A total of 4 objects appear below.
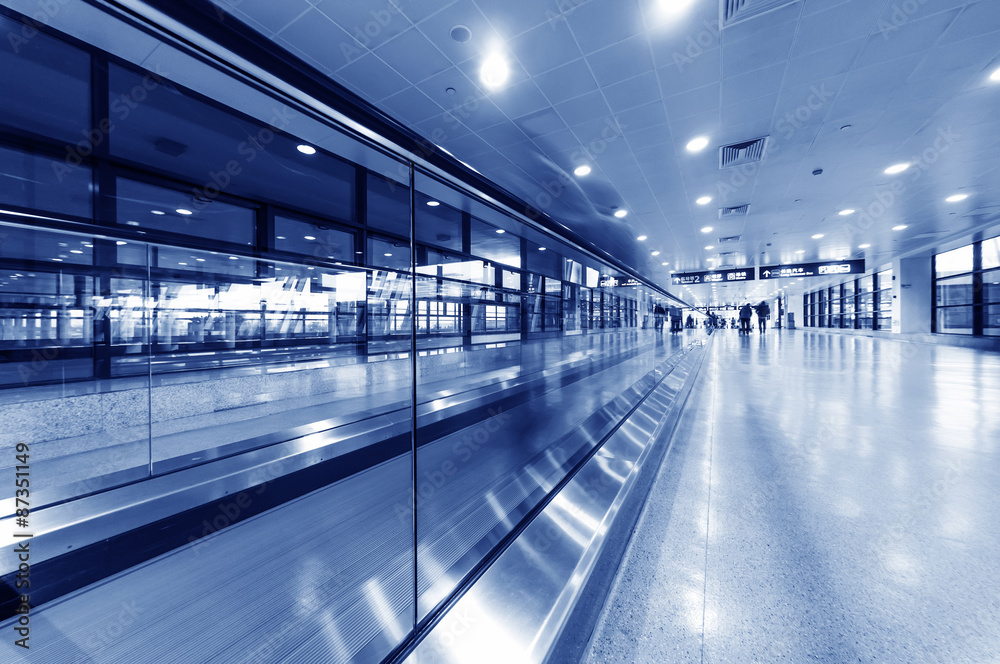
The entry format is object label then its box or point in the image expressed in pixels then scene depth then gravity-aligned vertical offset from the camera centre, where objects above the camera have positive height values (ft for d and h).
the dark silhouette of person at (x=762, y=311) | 71.90 +3.49
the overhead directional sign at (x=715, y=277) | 60.59 +9.13
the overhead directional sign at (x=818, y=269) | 56.24 +9.38
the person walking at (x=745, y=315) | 70.33 +2.68
